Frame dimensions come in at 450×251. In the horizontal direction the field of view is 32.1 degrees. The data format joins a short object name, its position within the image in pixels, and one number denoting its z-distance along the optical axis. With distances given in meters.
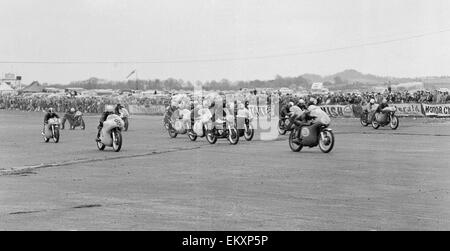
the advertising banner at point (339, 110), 48.34
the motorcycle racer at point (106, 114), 23.25
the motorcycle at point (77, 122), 39.75
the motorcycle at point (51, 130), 28.17
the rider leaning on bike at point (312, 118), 21.02
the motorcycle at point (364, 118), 37.31
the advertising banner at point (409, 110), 44.38
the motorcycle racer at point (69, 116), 39.91
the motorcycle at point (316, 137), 21.08
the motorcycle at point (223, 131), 25.19
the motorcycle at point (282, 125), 31.89
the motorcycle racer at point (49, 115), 28.72
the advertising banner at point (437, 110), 42.62
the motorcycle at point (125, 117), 33.98
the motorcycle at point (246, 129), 26.00
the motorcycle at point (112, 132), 22.83
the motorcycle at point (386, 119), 34.22
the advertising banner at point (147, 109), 65.12
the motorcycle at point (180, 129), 27.94
